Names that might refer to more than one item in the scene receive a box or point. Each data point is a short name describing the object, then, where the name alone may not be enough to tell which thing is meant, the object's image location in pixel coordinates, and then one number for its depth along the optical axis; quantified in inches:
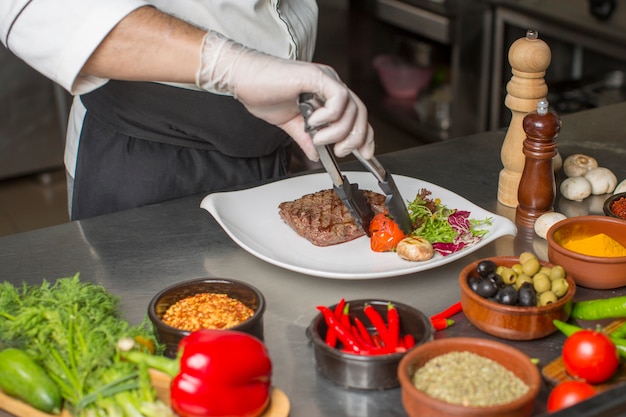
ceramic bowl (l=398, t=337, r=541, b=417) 39.4
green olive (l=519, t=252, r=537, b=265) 52.0
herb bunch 41.5
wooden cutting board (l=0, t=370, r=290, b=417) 42.8
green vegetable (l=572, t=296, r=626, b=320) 50.2
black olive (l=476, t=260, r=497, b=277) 51.1
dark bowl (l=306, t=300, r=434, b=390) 44.6
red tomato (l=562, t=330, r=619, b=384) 43.4
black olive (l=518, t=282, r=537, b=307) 49.0
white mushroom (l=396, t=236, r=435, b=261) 58.3
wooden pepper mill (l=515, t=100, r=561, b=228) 61.2
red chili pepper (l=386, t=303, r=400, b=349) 47.3
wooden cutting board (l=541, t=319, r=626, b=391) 44.7
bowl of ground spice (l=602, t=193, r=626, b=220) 61.7
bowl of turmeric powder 54.1
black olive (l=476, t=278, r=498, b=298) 49.6
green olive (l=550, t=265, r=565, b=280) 50.8
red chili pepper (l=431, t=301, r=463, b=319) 52.9
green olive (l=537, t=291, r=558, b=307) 49.4
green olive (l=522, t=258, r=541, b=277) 51.3
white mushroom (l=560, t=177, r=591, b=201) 68.4
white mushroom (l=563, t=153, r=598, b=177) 71.1
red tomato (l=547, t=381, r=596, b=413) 41.2
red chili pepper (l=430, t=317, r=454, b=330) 51.5
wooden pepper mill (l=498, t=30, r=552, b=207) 64.1
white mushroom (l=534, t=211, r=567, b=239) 61.8
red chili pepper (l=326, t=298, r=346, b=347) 47.4
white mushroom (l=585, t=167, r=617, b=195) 69.0
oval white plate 57.8
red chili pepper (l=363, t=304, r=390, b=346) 47.7
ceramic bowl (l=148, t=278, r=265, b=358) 46.4
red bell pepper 40.1
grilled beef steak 62.0
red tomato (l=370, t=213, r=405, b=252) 59.9
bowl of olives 48.6
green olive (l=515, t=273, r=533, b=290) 50.6
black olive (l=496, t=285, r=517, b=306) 49.0
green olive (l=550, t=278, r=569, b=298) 50.0
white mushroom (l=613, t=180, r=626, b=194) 66.8
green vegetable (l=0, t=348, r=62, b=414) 42.6
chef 55.3
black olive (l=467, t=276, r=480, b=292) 50.3
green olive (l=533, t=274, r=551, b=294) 49.9
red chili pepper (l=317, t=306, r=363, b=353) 47.1
